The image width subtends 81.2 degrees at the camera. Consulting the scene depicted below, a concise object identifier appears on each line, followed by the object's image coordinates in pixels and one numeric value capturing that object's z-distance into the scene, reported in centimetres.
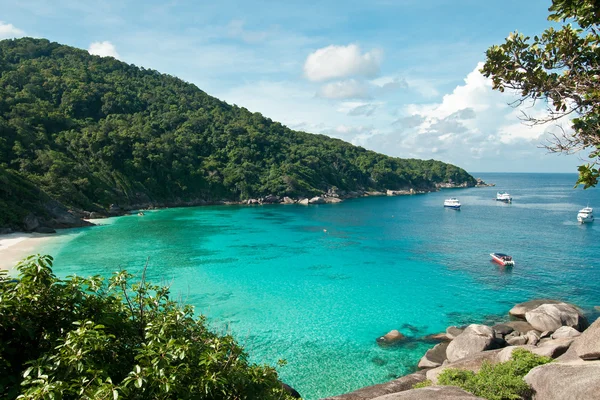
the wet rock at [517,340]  1923
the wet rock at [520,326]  2130
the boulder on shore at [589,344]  1165
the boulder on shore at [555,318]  2117
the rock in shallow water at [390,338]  2108
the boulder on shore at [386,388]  1302
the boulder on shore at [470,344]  1768
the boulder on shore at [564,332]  1880
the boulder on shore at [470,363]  1470
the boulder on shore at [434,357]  1792
